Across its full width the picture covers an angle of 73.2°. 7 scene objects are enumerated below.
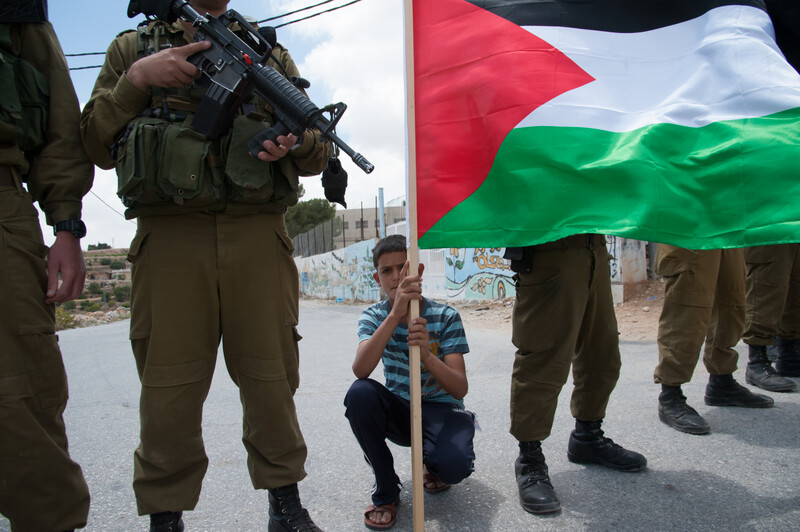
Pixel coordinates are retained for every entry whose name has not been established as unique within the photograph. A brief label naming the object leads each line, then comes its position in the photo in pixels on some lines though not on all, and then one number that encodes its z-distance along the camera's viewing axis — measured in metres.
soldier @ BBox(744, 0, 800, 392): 3.61
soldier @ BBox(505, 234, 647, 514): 2.23
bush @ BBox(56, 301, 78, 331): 16.32
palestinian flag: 1.87
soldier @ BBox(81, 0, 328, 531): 1.70
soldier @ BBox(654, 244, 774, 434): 2.93
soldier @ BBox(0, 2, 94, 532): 1.52
